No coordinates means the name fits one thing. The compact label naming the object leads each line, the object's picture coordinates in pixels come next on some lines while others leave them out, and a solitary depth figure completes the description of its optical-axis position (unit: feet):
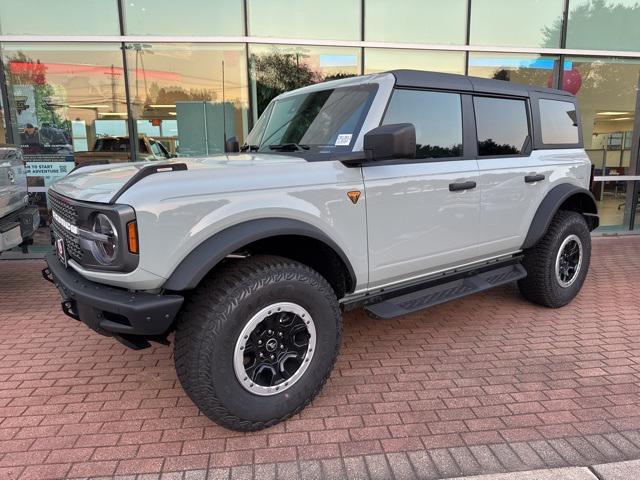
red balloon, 28.68
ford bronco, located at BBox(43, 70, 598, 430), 8.13
